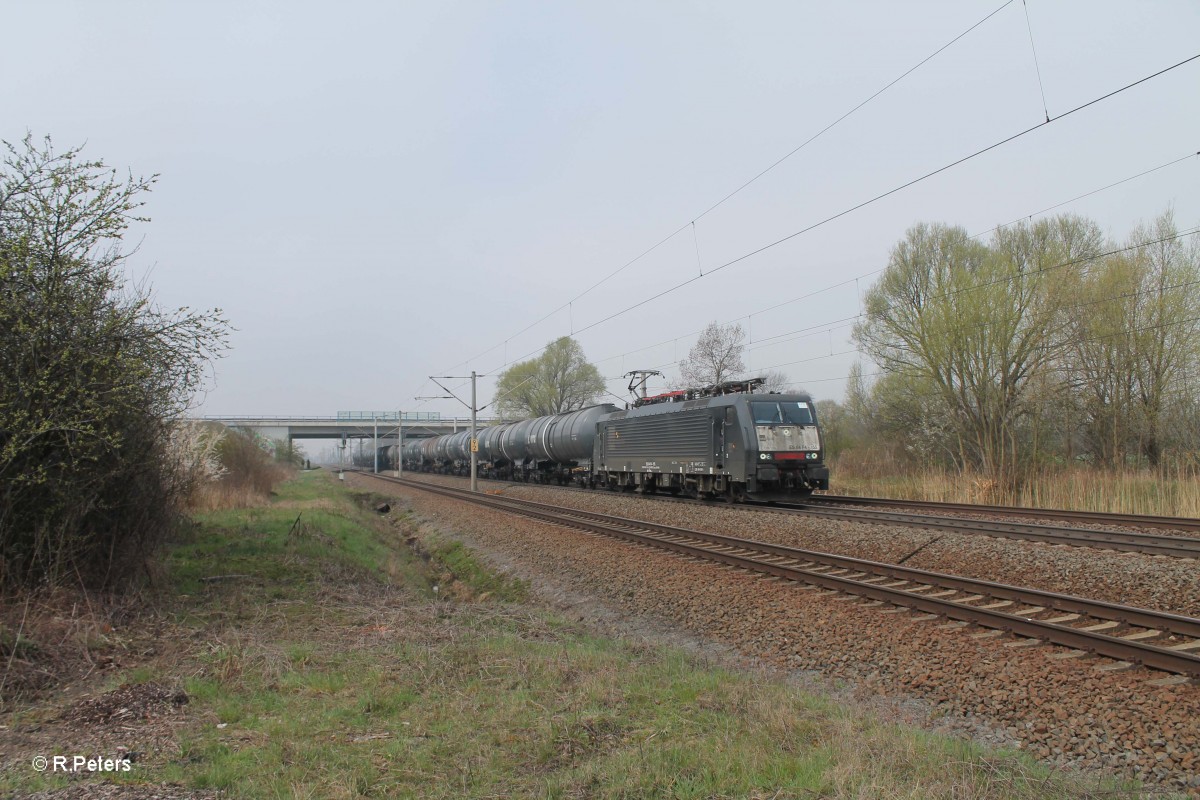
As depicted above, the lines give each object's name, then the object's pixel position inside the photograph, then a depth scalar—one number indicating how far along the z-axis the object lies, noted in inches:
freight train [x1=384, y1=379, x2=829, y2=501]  716.0
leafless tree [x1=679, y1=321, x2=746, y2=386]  1815.9
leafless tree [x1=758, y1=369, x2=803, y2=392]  2118.5
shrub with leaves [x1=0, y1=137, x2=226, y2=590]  256.5
